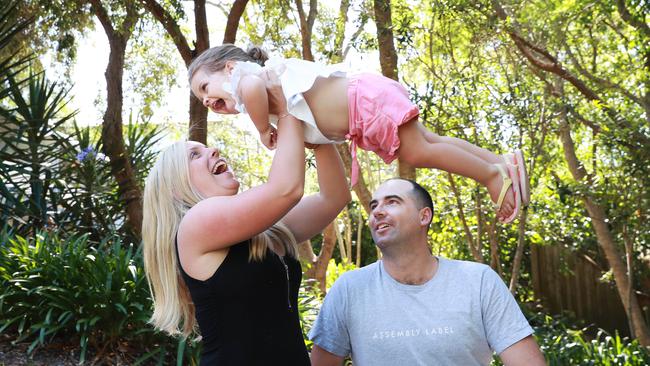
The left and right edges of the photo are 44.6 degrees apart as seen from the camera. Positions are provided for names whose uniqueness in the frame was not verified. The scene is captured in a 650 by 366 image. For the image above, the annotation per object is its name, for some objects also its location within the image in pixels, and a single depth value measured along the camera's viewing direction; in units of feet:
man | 9.17
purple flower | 22.18
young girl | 8.10
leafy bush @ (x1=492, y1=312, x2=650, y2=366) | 20.16
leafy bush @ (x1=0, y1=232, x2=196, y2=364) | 14.19
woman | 7.16
